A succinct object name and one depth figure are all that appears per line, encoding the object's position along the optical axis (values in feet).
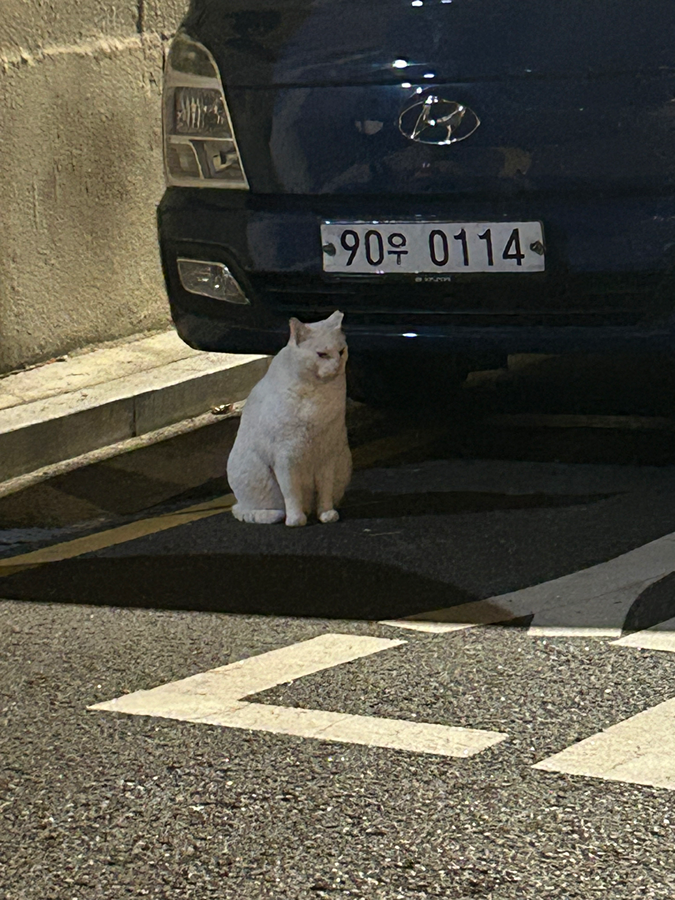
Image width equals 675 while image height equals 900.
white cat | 14.30
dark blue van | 13.93
